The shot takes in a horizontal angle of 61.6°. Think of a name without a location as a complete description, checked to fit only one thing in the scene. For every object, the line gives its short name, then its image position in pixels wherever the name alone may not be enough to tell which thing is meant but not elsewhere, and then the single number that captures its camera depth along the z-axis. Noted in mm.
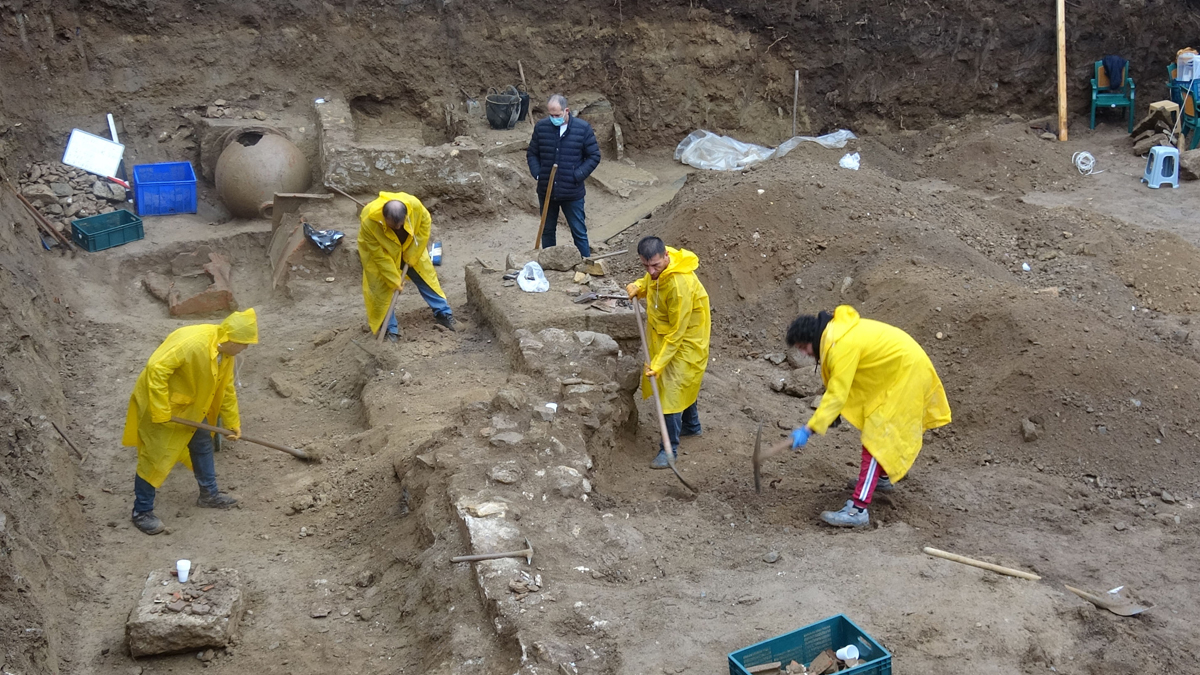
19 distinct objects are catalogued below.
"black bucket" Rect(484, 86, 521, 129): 13023
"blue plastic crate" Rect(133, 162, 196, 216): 11609
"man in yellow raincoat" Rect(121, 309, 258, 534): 6086
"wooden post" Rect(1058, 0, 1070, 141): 14000
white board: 11734
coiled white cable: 12688
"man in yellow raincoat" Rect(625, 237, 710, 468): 6582
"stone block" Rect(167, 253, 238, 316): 9891
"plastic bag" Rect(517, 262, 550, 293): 8500
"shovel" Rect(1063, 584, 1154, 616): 4766
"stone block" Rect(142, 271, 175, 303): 10234
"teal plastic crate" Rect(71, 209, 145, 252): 10648
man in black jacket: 9641
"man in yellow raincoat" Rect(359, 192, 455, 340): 8109
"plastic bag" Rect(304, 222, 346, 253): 10195
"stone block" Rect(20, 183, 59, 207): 10938
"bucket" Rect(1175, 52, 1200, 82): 12812
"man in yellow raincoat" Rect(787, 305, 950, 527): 5605
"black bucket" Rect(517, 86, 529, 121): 13395
